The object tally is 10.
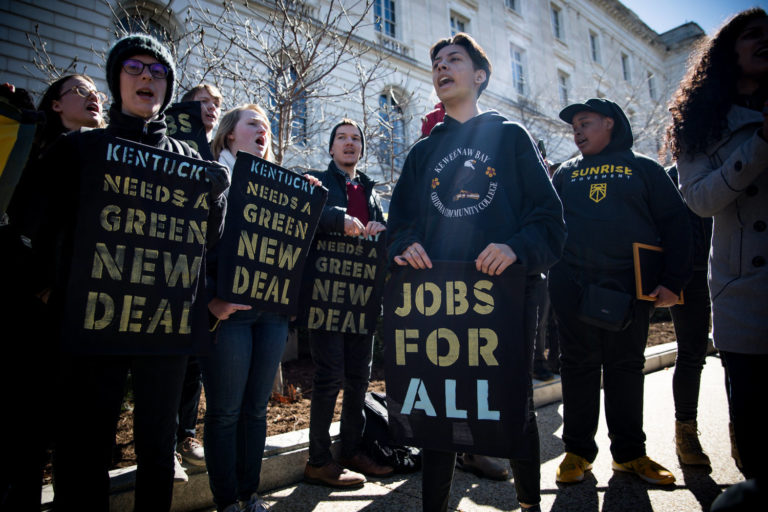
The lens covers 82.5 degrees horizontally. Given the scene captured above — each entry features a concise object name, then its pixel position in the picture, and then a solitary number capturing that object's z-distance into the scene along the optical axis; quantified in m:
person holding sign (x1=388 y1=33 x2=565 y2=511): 1.86
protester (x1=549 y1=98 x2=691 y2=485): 2.75
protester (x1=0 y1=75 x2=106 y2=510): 1.67
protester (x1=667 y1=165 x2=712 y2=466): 3.04
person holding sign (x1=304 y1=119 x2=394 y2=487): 2.81
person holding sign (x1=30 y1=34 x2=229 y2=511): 1.64
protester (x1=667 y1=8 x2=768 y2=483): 1.73
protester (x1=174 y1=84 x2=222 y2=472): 2.70
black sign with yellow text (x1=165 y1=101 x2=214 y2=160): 3.15
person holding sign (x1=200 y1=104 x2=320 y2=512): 2.17
